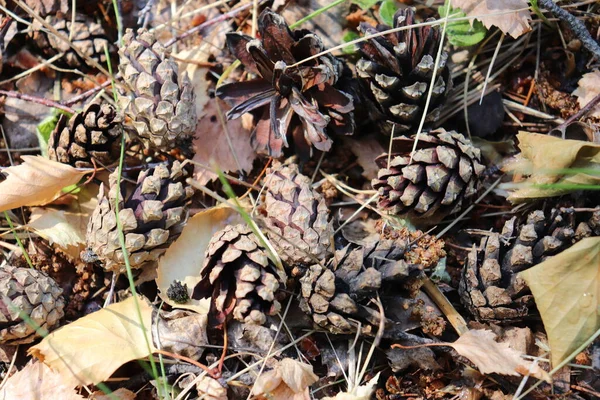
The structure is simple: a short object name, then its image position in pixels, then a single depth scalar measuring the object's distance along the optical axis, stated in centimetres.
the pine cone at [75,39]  77
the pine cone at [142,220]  73
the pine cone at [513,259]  71
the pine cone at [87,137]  74
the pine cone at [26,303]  72
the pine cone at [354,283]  71
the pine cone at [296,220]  72
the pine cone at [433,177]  72
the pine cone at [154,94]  74
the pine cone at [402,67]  73
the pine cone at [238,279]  71
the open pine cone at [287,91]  73
